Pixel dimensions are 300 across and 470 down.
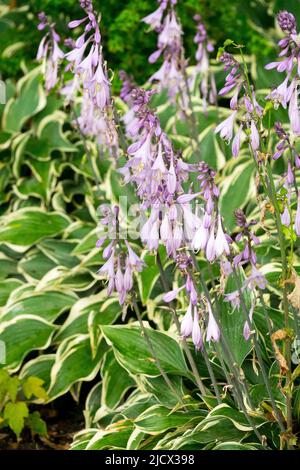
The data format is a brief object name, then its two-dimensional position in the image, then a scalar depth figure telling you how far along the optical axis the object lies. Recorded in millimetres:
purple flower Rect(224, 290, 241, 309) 2883
